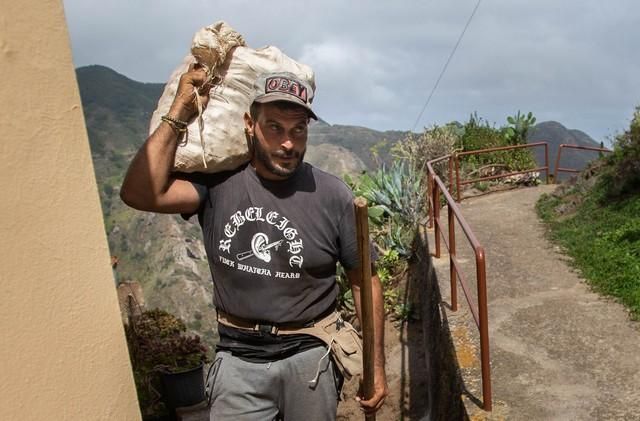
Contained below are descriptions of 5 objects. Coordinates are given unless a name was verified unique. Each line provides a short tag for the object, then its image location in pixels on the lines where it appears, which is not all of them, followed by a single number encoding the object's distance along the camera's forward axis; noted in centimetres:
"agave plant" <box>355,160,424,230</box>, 898
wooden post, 224
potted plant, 620
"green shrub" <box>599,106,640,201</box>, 824
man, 255
